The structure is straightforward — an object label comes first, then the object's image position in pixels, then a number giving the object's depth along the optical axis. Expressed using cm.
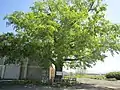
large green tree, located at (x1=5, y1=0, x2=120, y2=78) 997
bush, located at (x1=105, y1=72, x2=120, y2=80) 2180
